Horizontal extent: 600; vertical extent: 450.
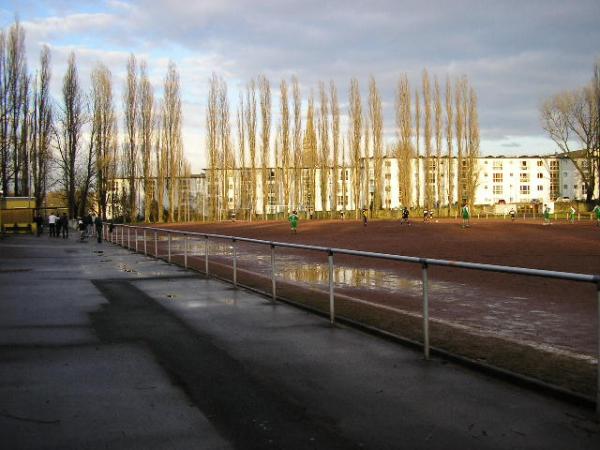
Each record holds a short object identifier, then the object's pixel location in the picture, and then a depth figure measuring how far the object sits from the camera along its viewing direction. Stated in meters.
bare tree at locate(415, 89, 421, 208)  71.62
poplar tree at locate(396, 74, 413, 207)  70.56
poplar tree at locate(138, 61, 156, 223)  65.19
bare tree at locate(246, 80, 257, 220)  73.50
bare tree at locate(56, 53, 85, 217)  57.28
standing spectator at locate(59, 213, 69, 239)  40.19
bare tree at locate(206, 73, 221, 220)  72.50
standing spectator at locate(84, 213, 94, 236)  39.92
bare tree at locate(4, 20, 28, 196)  49.88
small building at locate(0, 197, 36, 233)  46.00
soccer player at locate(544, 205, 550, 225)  54.58
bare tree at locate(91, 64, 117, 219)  60.78
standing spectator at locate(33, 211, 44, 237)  45.92
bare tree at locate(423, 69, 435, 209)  72.25
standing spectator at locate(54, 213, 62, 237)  41.34
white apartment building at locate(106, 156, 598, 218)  120.71
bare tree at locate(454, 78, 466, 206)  72.39
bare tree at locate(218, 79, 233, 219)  72.88
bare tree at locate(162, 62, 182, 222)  67.88
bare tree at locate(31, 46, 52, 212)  55.12
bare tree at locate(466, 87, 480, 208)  72.25
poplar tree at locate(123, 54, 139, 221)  64.44
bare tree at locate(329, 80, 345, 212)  74.75
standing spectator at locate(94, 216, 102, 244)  31.88
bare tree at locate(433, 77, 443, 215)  72.31
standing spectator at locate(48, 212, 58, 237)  41.05
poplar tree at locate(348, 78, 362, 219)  71.69
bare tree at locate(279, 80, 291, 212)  74.00
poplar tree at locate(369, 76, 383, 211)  71.56
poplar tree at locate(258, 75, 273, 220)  73.38
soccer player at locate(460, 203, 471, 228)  39.94
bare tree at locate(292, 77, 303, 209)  73.81
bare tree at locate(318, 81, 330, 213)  74.75
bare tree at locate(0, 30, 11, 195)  48.50
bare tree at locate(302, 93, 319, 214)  74.19
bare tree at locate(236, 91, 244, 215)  73.62
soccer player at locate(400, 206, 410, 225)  46.56
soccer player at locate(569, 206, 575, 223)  57.36
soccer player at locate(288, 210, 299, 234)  37.40
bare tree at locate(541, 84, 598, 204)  70.88
